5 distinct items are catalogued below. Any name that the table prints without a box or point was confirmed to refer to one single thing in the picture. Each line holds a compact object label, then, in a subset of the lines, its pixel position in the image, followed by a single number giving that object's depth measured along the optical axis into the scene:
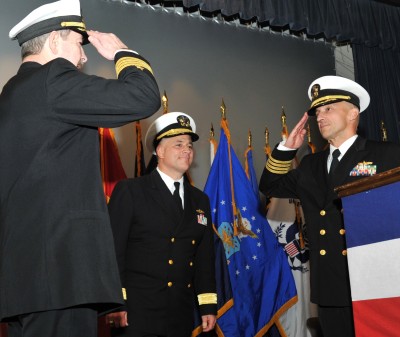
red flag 4.19
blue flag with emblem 4.25
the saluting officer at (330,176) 2.89
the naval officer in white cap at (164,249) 3.05
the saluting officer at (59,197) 1.75
